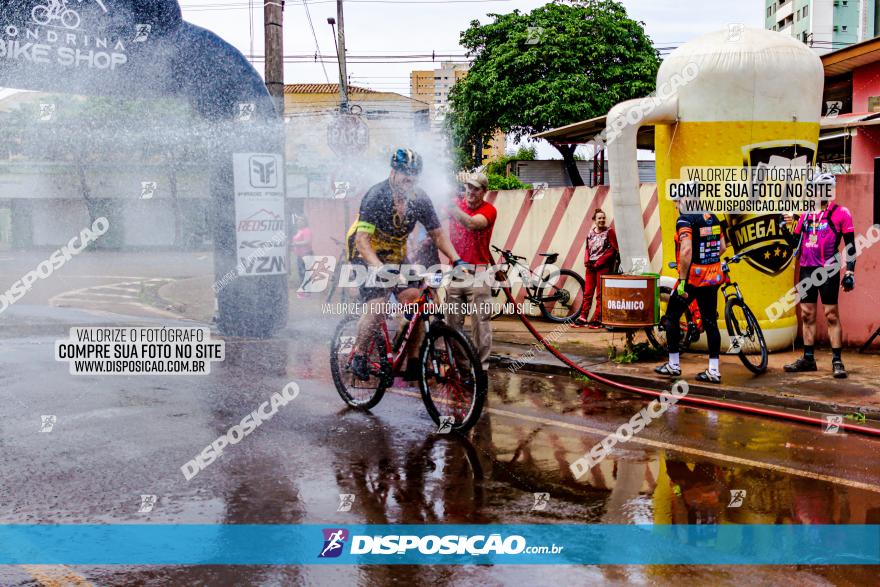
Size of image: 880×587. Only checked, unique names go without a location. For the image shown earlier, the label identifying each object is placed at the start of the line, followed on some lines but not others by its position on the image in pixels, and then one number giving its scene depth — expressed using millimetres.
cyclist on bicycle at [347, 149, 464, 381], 7004
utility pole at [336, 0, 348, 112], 25797
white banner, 11875
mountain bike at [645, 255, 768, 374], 8812
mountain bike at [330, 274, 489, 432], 6520
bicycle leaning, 13484
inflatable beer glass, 9500
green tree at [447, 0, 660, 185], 37219
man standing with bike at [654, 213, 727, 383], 8391
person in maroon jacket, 12484
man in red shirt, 8484
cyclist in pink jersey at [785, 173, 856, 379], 8625
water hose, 6832
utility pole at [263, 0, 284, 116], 12984
